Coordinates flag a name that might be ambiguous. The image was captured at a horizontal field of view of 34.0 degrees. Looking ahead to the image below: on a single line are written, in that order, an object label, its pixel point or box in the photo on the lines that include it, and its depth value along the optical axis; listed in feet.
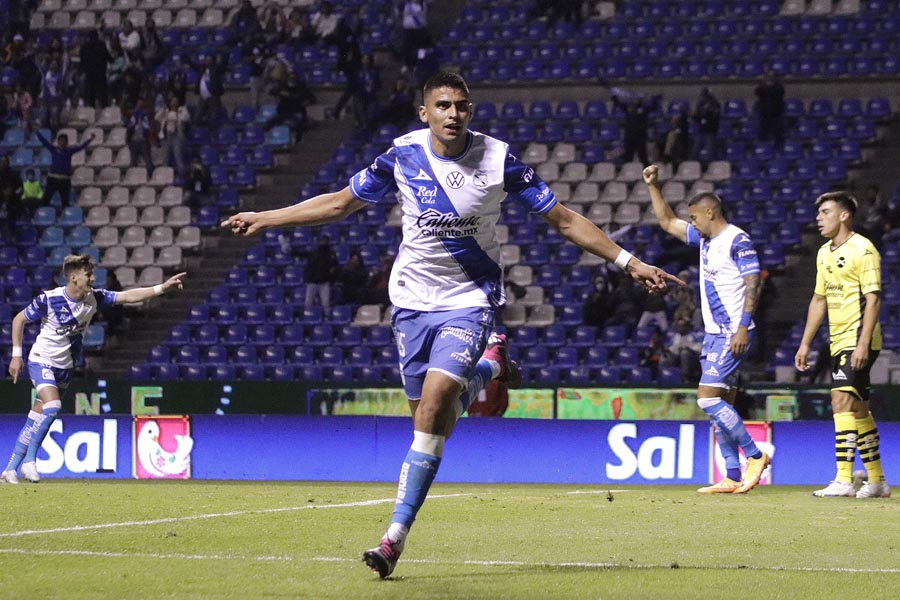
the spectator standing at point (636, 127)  89.45
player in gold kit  41.32
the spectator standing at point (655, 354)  76.28
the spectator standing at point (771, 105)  89.45
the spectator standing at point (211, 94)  102.17
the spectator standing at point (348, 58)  99.25
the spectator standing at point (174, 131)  99.04
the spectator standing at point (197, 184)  97.55
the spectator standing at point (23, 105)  105.40
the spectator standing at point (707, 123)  90.04
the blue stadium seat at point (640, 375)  75.97
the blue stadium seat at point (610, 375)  77.61
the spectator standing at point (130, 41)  106.01
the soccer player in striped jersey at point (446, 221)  25.34
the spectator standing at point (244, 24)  106.73
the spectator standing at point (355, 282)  86.38
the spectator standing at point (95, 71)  104.47
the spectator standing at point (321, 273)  86.84
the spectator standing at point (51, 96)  105.60
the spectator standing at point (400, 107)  96.94
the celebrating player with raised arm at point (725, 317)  42.91
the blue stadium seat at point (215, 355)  86.38
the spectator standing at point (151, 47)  106.52
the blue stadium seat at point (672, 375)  75.05
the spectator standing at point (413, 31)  100.42
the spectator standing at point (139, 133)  100.50
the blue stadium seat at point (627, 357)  78.12
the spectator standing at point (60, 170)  96.43
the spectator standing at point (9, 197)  96.94
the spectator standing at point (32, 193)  98.17
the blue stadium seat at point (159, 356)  87.61
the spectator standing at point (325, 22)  104.42
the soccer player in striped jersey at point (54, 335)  50.44
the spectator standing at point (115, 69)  105.70
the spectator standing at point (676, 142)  89.35
